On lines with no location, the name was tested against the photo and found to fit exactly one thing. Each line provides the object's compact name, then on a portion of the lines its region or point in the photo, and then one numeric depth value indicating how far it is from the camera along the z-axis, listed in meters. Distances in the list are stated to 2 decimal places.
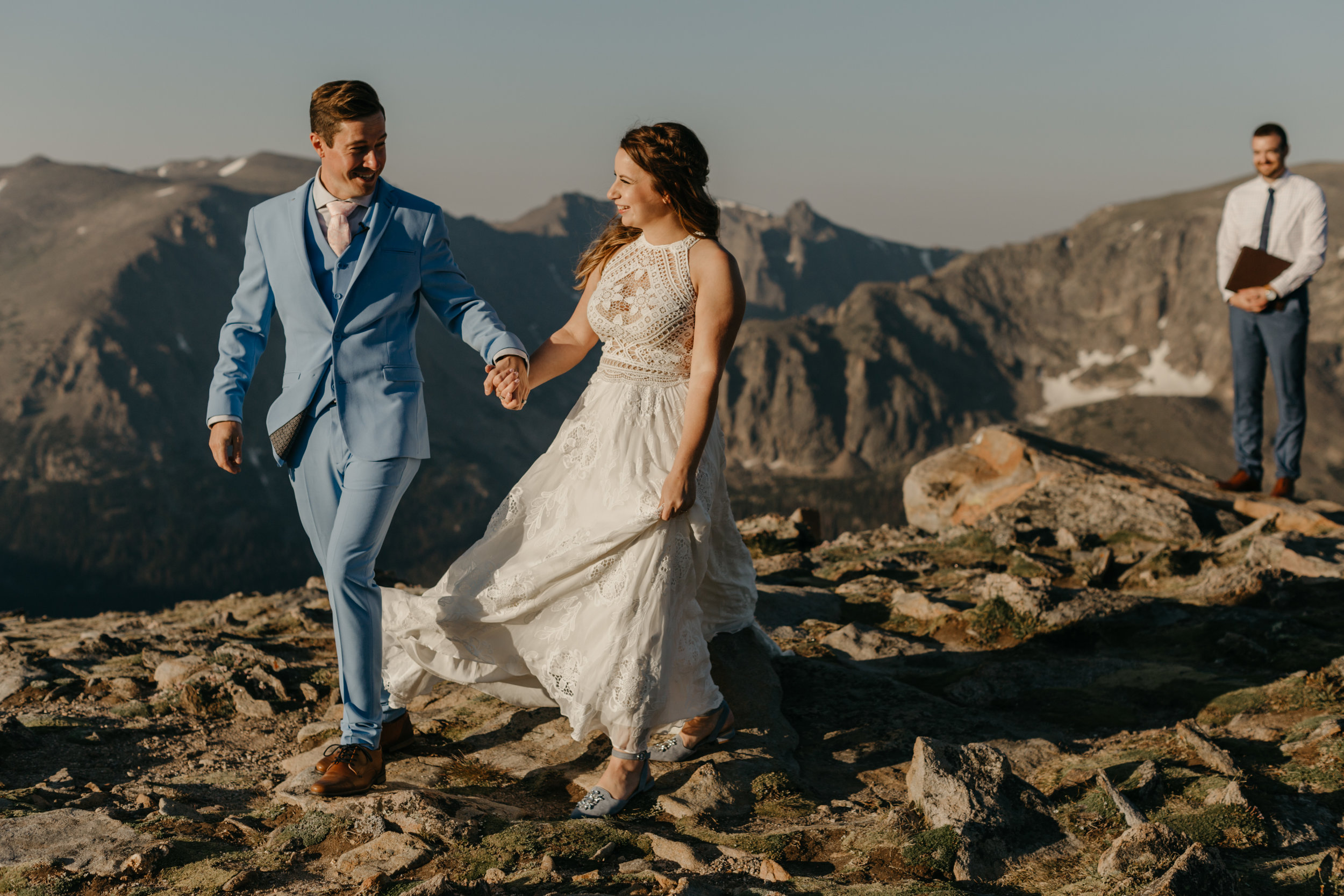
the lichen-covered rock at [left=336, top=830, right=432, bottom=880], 5.06
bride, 6.08
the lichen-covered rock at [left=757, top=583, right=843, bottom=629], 10.45
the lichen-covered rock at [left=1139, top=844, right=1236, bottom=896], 4.32
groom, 5.89
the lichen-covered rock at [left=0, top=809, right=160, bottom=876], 5.17
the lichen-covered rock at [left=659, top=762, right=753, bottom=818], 5.98
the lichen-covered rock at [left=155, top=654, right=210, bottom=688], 8.66
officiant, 12.91
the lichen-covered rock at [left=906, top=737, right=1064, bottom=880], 5.16
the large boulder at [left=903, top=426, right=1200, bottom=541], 14.33
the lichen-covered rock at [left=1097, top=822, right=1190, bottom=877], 4.77
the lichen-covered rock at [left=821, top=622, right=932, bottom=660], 9.49
